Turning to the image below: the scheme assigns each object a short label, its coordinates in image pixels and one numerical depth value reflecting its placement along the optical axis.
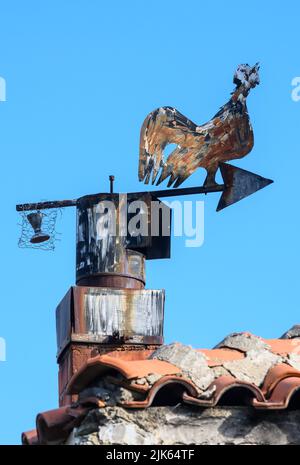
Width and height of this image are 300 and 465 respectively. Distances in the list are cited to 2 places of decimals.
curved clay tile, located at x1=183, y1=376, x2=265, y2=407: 10.14
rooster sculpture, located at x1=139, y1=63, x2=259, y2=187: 16.27
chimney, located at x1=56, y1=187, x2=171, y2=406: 15.13
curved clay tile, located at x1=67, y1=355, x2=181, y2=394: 10.11
